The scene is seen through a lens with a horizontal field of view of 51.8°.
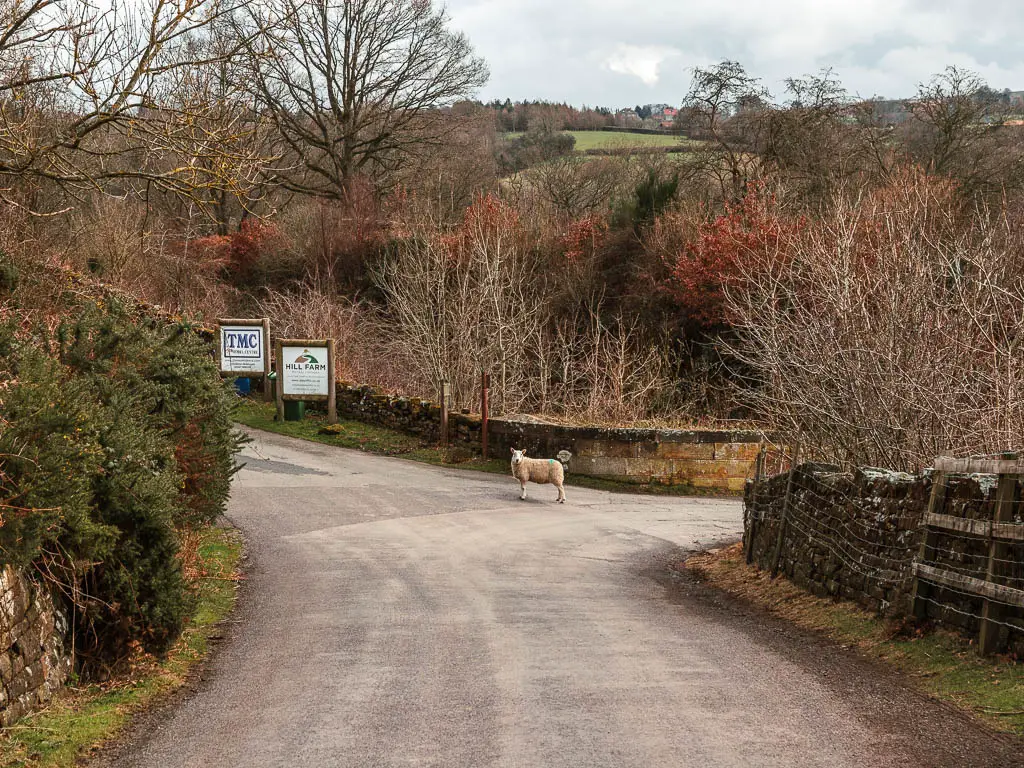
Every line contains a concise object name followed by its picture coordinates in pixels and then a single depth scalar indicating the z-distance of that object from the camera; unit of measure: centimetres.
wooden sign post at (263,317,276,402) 3019
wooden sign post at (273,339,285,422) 2905
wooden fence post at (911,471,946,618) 932
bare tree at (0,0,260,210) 975
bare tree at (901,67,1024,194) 3628
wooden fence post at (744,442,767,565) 1516
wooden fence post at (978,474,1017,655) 819
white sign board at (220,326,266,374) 3014
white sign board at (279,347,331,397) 2917
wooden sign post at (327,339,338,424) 2902
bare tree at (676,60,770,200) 3712
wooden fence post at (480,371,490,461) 2502
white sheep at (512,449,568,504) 2135
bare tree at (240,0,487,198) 4209
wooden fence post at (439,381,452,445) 2667
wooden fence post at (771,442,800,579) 1362
